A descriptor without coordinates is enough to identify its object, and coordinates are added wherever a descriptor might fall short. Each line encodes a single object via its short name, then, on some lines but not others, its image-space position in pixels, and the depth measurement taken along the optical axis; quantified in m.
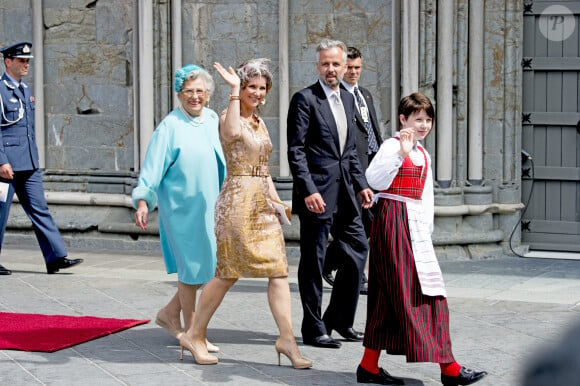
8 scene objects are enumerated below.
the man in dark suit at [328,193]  10.09
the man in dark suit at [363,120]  12.15
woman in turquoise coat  9.48
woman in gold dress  8.94
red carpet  9.84
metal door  17.16
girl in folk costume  8.16
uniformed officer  14.58
